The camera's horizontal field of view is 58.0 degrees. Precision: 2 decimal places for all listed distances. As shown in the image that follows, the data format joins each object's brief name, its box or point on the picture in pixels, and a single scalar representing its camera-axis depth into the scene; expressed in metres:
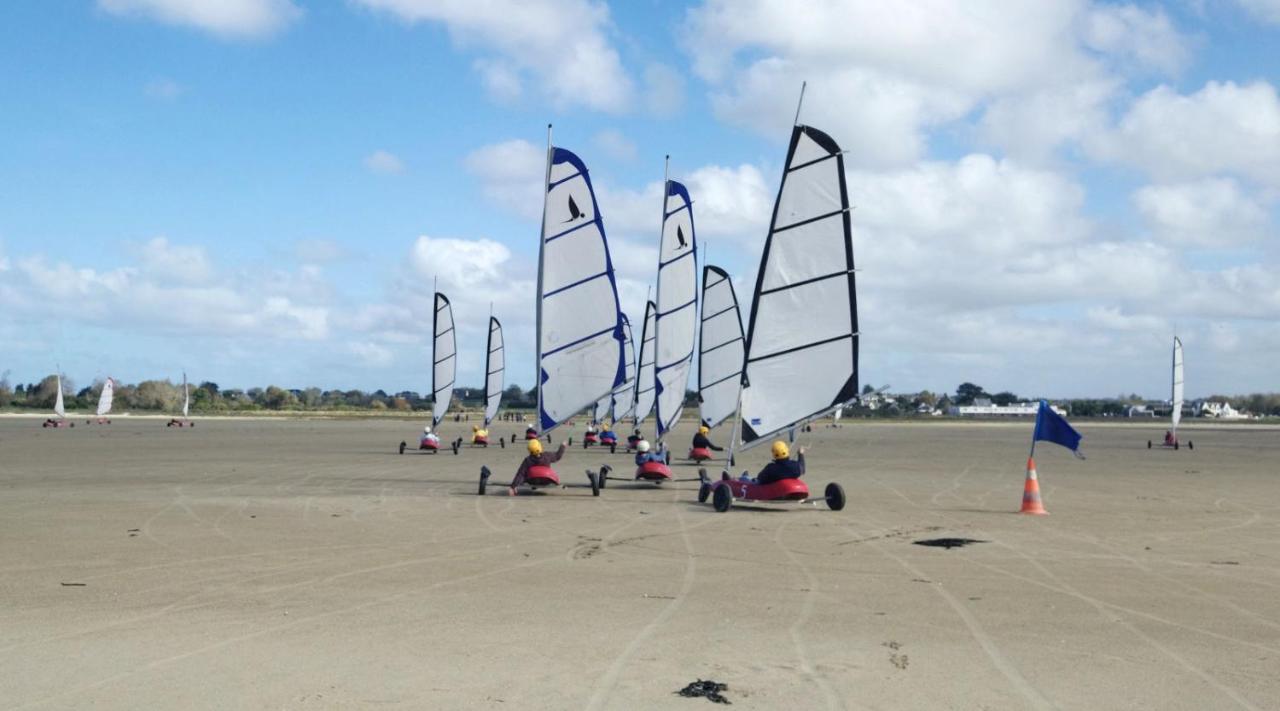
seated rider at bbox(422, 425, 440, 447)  34.59
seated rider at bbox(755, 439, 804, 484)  16.23
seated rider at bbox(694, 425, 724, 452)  28.77
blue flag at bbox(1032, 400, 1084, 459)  16.39
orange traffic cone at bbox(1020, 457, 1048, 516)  15.99
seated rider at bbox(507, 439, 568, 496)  18.53
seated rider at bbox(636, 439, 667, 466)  20.66
